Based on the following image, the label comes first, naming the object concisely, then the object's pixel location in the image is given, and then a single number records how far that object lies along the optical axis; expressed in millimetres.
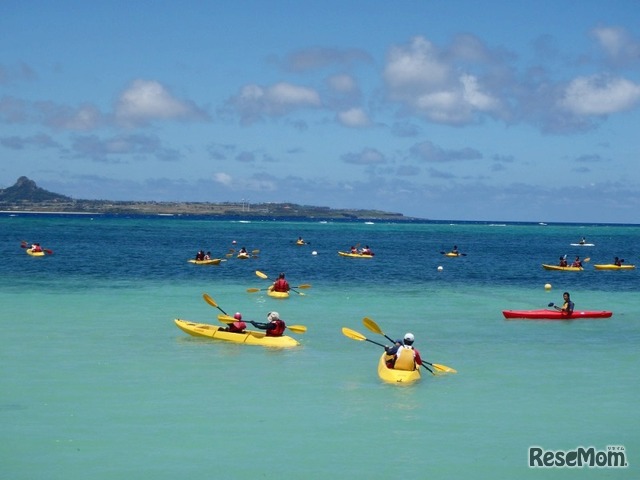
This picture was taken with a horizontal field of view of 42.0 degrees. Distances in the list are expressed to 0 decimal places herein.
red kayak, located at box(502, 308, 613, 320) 37062
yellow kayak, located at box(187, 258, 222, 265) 68406
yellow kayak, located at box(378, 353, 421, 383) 23531
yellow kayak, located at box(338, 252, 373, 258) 82688
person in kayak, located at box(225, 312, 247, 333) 29453
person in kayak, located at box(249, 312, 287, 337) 28734
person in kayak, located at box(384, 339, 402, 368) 23953
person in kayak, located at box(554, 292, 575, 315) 37156
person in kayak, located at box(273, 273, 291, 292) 44625
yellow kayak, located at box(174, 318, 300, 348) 28688
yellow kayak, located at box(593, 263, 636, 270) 72750
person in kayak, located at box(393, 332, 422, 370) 23688
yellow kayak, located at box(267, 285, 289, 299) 44375
